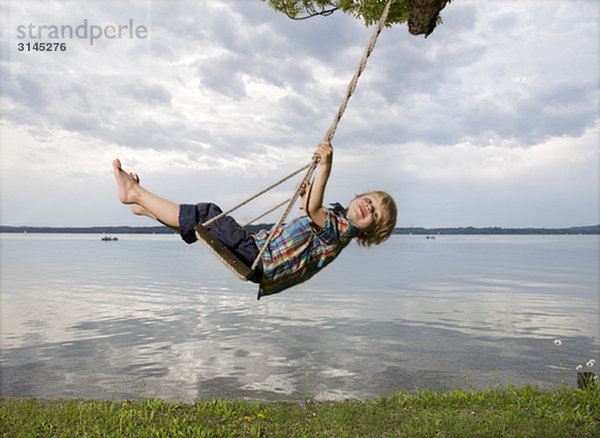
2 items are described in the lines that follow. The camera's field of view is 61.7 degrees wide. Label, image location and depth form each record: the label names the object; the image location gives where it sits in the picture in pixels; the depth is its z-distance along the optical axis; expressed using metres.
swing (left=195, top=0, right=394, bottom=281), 2.67
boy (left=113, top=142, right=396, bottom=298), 2.78
